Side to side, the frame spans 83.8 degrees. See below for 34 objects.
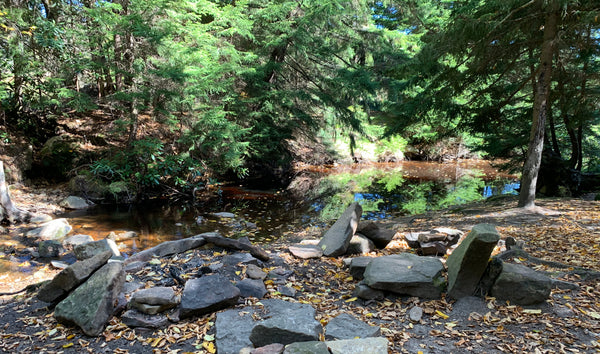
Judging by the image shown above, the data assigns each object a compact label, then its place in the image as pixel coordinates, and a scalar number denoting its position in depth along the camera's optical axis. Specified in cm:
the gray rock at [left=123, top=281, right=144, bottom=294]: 380
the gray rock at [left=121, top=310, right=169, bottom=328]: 328
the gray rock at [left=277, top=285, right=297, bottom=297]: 392
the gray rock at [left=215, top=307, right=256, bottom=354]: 288
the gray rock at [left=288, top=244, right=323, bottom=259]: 519
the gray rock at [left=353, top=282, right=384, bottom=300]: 379
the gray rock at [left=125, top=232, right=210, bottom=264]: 507
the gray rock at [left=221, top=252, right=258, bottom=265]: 459
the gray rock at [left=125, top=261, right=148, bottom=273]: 443
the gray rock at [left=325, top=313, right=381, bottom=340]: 295
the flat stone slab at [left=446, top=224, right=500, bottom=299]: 338
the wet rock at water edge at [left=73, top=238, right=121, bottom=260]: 607
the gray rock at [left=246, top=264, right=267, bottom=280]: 418
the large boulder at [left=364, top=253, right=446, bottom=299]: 372
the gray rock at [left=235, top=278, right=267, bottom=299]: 377
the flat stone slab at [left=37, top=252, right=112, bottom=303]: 367
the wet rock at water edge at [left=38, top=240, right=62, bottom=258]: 650
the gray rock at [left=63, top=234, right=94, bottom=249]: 704
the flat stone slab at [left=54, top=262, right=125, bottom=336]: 320
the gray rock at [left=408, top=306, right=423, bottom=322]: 332
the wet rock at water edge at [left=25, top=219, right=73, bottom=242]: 742
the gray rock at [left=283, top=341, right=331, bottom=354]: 239
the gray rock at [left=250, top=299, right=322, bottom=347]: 274
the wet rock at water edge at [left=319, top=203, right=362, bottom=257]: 534
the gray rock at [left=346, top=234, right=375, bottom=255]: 546
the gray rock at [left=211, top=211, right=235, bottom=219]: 984
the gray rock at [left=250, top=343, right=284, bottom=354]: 255
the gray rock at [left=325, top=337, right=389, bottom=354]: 238
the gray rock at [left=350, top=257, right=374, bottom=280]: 435
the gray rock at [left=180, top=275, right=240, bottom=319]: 338
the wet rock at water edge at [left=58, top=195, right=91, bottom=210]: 1001
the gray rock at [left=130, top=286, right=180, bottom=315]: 339
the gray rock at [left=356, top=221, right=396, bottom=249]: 570
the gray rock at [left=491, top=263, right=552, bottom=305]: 341
